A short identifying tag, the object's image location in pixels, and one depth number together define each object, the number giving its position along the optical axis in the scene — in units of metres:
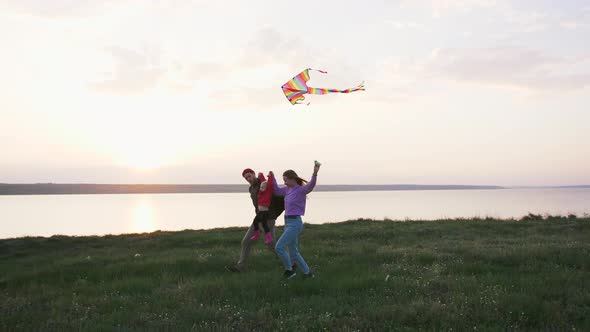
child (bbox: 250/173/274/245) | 11.41
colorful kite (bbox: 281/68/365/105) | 11.25
